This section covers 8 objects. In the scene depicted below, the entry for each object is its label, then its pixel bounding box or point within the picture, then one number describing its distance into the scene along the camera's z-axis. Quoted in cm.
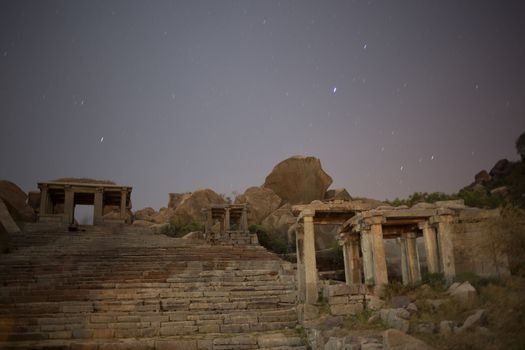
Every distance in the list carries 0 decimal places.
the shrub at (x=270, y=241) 3331
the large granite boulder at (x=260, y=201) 4738
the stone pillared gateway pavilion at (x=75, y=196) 2991
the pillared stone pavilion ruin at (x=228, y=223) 2703
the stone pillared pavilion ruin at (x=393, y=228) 1302
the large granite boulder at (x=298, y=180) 5169
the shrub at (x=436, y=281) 1233
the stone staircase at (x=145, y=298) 1159
